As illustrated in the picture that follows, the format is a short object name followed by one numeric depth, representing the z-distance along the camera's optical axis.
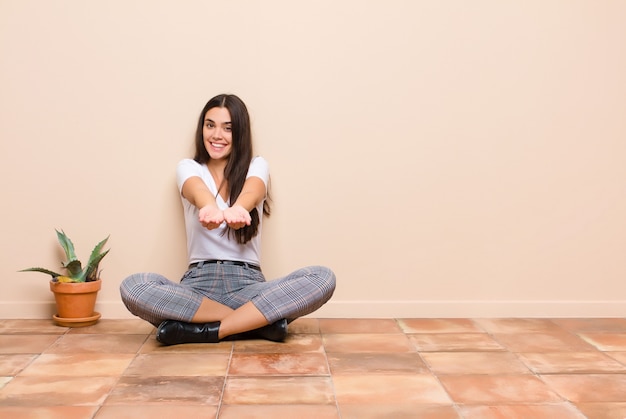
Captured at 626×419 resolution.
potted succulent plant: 2.87
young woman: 2.61
